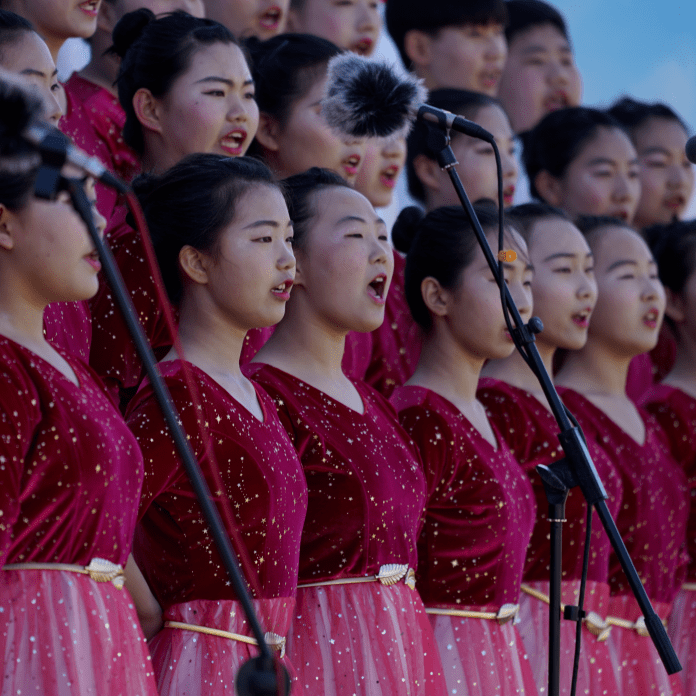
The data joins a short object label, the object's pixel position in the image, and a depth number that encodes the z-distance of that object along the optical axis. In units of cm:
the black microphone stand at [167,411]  972
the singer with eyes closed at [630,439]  1056
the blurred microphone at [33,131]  972
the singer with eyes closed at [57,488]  993
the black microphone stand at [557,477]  1004
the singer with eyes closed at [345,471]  1018
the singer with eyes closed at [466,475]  1033
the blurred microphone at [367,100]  1020
